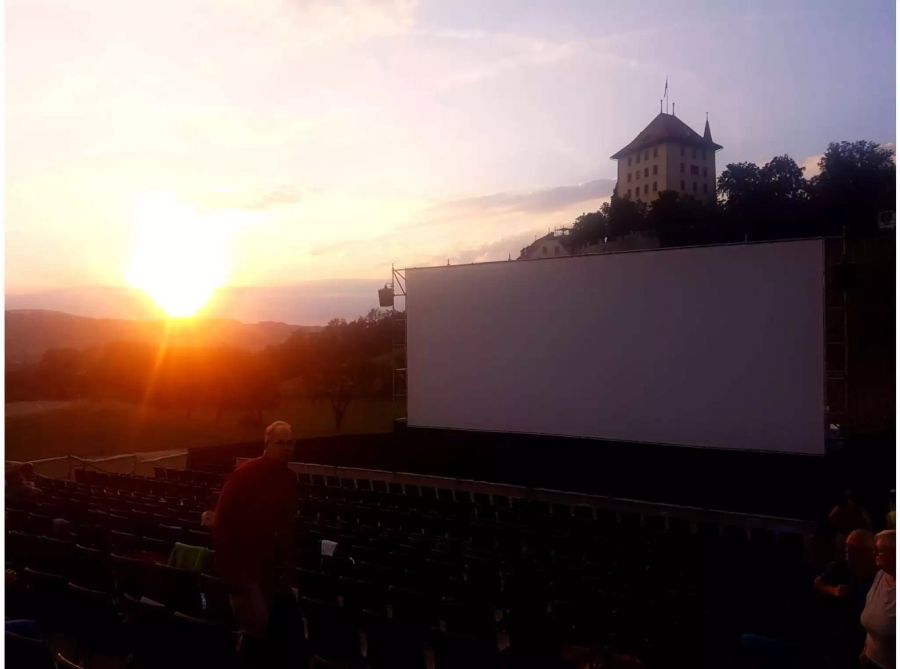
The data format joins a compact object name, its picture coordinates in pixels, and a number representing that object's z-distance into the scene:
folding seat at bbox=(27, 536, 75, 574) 4.23
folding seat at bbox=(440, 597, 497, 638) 3.79
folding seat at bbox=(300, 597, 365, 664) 3.48
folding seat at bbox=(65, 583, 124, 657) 3.38
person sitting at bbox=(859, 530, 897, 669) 2.90
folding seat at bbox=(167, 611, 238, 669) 2.83
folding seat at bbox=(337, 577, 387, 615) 3.98
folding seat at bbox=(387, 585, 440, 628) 3.90
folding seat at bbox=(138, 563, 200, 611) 3.62
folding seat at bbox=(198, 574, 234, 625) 3.48
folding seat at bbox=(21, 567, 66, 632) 3.54
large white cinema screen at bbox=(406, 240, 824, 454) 9.42
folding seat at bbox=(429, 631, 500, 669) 2.92
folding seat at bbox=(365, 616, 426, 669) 3.32
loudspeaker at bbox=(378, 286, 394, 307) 13.30
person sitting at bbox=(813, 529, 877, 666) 3.31
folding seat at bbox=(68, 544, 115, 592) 4.05
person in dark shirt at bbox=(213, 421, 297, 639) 3.14
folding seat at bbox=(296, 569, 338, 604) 4.13
